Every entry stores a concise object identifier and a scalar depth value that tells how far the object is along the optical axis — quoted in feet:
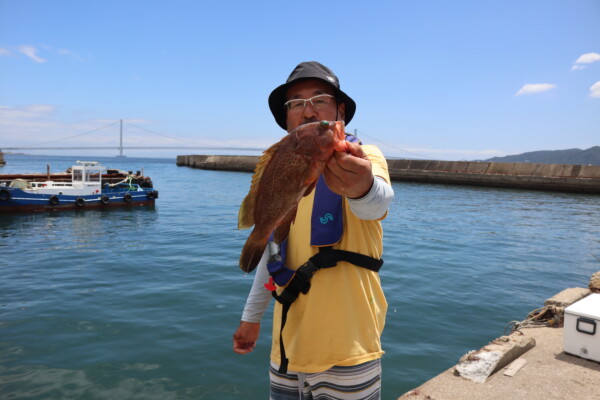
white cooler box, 14.30
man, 6.82
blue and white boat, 75.72
